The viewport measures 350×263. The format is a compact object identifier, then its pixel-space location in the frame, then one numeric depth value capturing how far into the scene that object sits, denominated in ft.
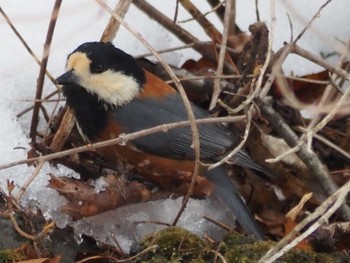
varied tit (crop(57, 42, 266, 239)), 23.40
